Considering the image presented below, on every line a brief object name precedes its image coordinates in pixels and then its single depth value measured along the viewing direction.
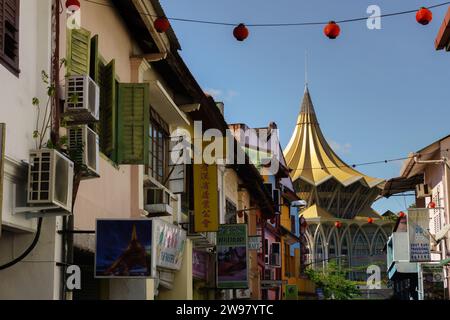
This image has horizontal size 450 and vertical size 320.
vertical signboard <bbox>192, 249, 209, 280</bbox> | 19.58
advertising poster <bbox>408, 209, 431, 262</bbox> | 27.78
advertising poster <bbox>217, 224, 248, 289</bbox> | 21.33
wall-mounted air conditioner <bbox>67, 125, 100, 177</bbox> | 9.92
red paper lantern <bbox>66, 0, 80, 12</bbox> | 10.84
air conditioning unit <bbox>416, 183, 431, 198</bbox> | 32.22
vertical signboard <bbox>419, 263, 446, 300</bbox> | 29.91
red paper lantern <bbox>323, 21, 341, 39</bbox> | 12.73
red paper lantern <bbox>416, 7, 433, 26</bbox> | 12.55
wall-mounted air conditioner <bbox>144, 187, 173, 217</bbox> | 14.78
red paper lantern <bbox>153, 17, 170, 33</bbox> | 12.98
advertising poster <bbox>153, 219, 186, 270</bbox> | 13.99
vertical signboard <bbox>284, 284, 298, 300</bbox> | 40.06
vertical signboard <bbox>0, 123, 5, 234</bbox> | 7.91
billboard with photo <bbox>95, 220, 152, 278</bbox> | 11.01
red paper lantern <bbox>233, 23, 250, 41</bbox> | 12.74
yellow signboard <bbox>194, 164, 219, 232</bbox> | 17.44
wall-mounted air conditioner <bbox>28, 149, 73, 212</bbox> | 8.93
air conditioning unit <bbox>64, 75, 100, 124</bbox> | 9.90
